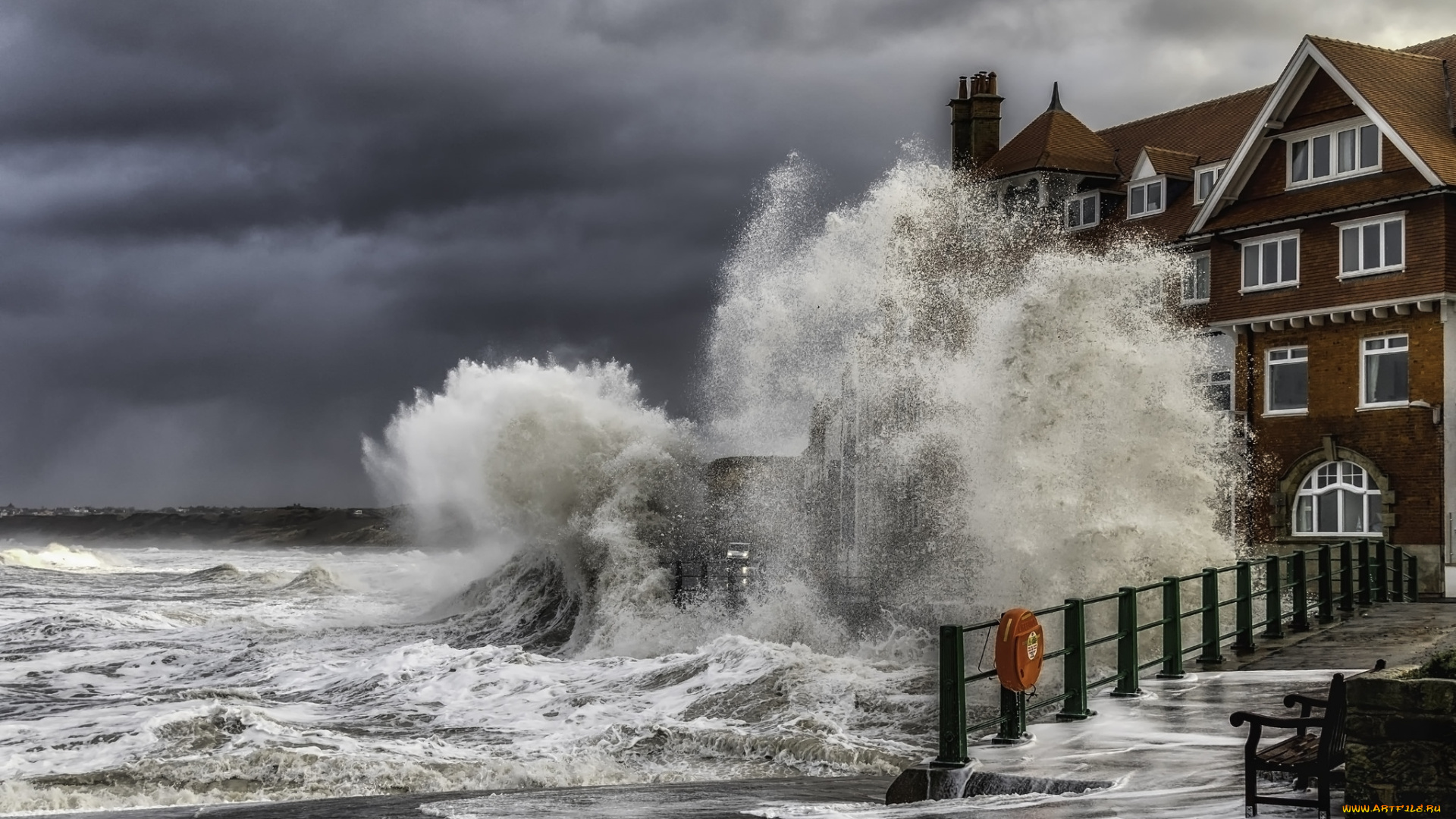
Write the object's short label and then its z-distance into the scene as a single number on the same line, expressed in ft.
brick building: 86.74
